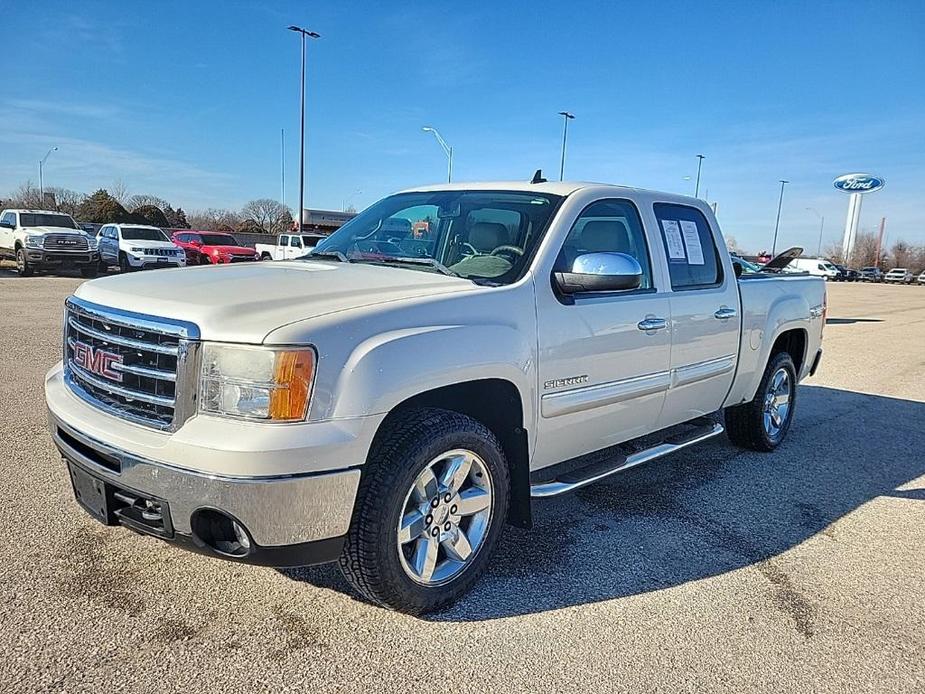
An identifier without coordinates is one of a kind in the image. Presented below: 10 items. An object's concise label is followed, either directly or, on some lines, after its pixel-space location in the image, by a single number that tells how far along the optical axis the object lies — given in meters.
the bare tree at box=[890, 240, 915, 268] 99.81
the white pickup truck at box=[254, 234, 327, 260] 25.14
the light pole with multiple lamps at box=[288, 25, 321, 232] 34.03
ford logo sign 79.37
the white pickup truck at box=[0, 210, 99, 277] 20.52
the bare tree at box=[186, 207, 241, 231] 66.34
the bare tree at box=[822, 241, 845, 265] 96.76
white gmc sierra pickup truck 2.45
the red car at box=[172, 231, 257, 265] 26.27
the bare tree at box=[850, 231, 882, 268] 95.62
